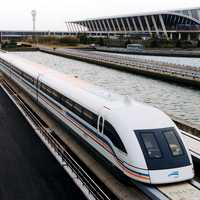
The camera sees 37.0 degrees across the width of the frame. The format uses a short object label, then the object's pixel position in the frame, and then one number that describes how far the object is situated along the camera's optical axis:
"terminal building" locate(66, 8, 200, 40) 135.69
